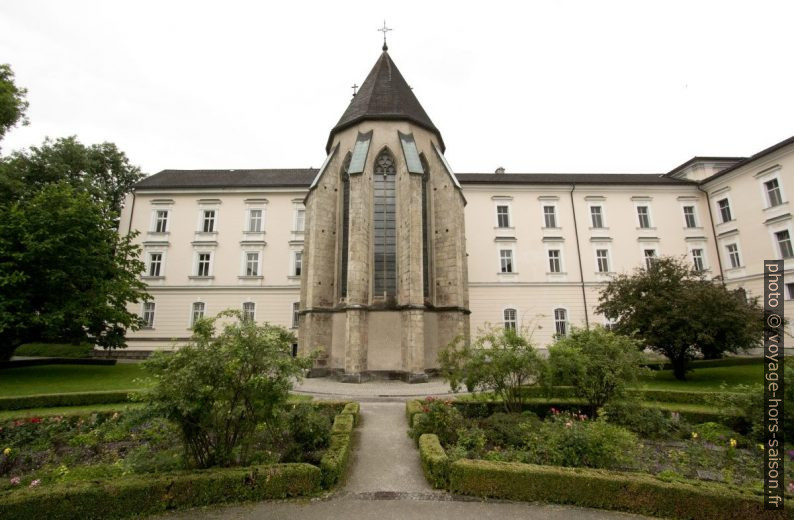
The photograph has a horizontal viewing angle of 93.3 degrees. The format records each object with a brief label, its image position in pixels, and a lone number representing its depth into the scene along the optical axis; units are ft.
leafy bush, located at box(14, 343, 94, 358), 89.34
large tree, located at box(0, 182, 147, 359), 53.31
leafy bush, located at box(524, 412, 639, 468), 21.38
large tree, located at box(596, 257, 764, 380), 48.75
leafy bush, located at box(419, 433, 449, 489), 20.61
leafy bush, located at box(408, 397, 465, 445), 26.91
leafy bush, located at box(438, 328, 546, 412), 32.09
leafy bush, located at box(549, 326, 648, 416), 31.48
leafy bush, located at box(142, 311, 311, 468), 18.47
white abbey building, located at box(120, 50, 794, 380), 89.20
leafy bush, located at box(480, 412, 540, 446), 26.40
